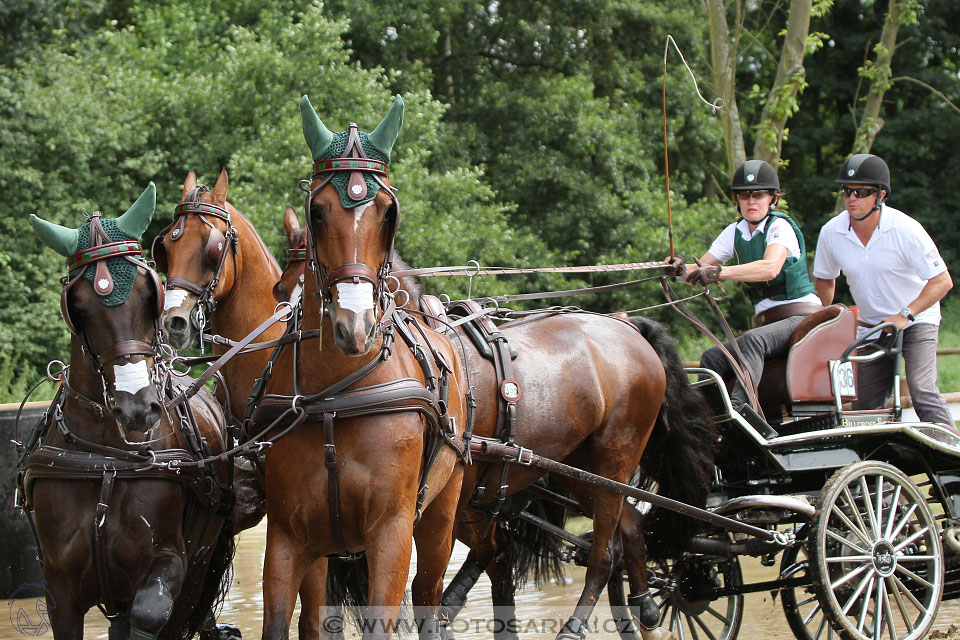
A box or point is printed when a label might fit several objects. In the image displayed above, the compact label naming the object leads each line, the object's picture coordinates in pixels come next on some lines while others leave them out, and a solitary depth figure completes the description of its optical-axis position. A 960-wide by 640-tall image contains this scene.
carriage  6.96
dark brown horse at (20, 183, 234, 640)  7.23
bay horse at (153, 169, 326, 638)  8.88
